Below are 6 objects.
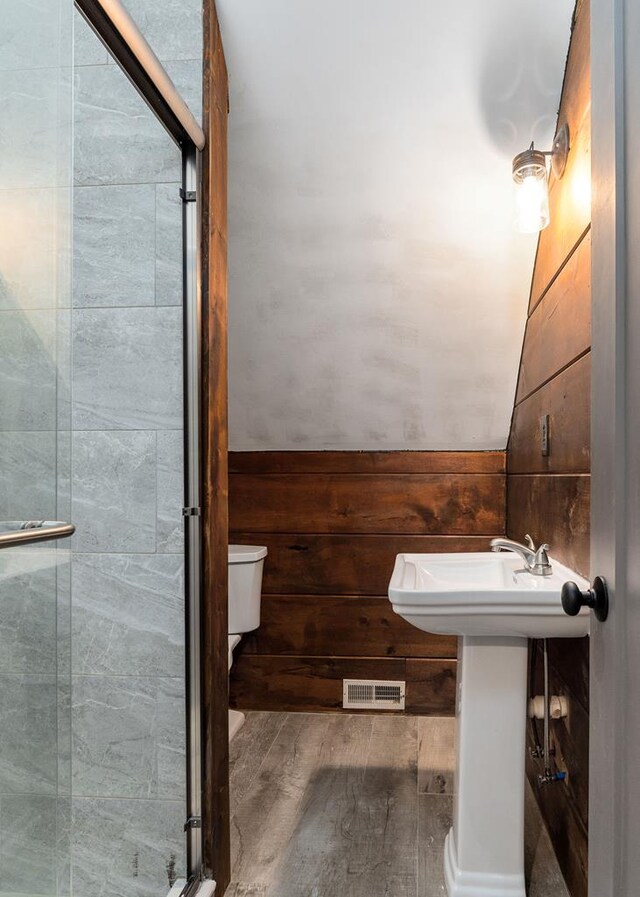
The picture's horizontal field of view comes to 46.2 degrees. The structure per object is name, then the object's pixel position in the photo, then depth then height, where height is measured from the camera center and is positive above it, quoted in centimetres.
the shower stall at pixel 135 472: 180 -6
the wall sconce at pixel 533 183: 200 +72
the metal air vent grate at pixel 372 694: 315 -103
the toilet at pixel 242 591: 293 -56
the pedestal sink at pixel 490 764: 180 -76
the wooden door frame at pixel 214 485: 181 -9
